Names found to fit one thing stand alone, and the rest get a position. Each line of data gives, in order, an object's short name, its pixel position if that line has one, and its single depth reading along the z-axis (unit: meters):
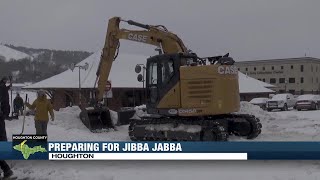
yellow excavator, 14.88
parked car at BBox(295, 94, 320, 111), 41.69
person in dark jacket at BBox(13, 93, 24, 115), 23.45
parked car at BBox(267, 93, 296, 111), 41.81
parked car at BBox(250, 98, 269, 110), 43.56
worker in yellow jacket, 13.80
